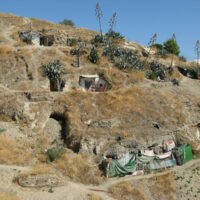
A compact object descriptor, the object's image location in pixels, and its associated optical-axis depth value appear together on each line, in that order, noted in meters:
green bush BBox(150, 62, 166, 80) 35.97
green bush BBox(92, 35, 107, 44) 40.51
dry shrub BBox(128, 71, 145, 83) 30.36
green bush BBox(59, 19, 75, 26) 77.31
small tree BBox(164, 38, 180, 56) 57.15
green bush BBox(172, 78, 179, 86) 32.72
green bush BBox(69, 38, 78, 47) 37.50
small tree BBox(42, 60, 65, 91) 26.39
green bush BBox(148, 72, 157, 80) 33.81
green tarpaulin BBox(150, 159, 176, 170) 18.38
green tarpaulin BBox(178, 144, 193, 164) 20.09
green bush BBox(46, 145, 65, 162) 16.80
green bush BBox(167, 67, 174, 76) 38.71
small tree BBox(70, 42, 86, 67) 32.59
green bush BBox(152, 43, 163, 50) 55.72
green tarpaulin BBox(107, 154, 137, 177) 16.98
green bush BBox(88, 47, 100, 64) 32.62
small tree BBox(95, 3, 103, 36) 39.75
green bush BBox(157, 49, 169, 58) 44.84
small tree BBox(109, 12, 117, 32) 41.06
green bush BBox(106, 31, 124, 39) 43.41
